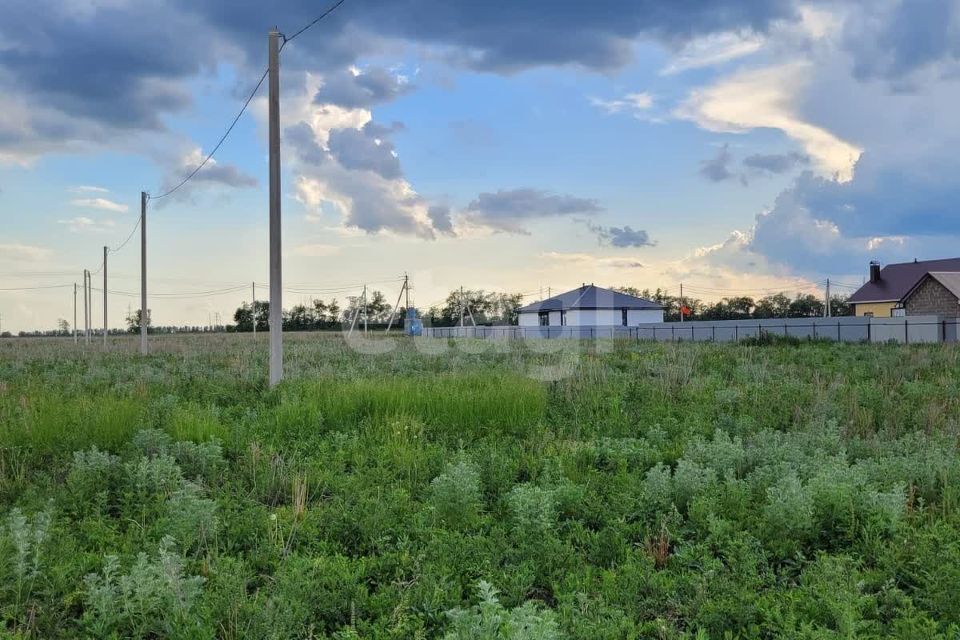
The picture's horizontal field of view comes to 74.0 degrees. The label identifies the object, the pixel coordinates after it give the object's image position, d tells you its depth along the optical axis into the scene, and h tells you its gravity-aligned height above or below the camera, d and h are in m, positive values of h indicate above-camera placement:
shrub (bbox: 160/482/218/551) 4.37 -1.34
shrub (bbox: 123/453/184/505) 5.37 -1.29
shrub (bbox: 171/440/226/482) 6.13 -1.27
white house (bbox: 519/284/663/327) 63.88 +1.73
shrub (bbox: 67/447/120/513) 5.26 -1.28
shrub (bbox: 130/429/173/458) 6.62 -1.16
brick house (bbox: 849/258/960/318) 45.12 +2.64
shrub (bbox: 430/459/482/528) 4.72 -1.30
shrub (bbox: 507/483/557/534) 4.42 -1.31
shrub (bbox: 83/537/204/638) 3.35 -1.46
